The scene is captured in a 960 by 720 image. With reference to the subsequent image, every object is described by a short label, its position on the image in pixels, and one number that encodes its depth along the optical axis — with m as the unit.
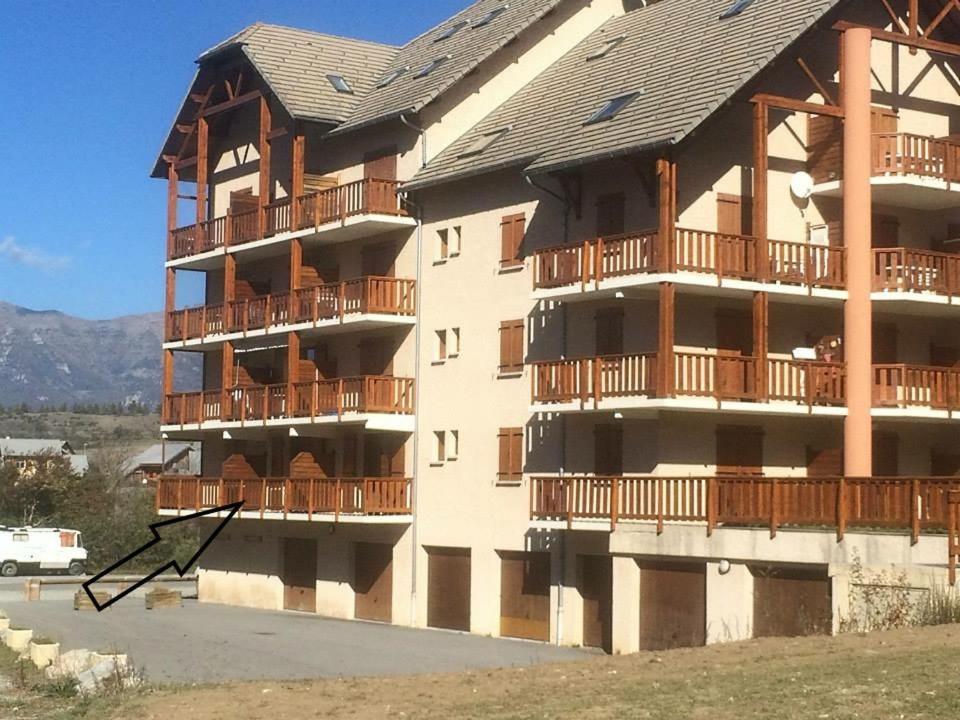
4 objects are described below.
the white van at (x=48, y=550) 84.94
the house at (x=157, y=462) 118.31
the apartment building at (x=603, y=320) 35.78
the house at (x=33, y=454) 103.44
